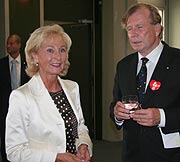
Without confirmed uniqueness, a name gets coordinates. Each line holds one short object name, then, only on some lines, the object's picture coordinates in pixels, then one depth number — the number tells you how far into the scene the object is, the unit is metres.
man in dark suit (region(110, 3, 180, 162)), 2.40
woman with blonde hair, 2.27
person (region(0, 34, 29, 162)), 4.88
